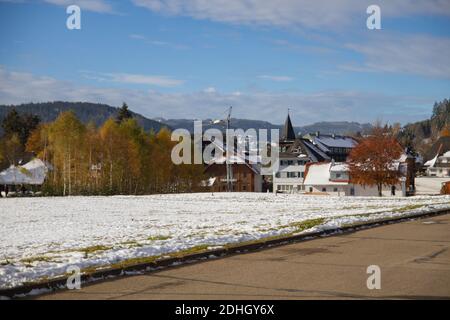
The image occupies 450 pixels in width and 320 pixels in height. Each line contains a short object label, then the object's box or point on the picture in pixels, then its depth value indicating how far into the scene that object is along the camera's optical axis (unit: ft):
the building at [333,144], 451.94
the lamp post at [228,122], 299.58
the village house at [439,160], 484.33
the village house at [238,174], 373.81
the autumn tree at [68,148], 288.30
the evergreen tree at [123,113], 449.48
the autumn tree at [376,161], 245.24
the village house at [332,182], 309.63
